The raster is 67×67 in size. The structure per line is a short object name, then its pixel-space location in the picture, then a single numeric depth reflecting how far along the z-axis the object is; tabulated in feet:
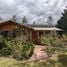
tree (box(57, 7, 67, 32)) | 55.01
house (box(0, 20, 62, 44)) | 40.43
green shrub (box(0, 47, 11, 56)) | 30.62
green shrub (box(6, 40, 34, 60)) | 28.45
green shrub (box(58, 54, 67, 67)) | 25.48
